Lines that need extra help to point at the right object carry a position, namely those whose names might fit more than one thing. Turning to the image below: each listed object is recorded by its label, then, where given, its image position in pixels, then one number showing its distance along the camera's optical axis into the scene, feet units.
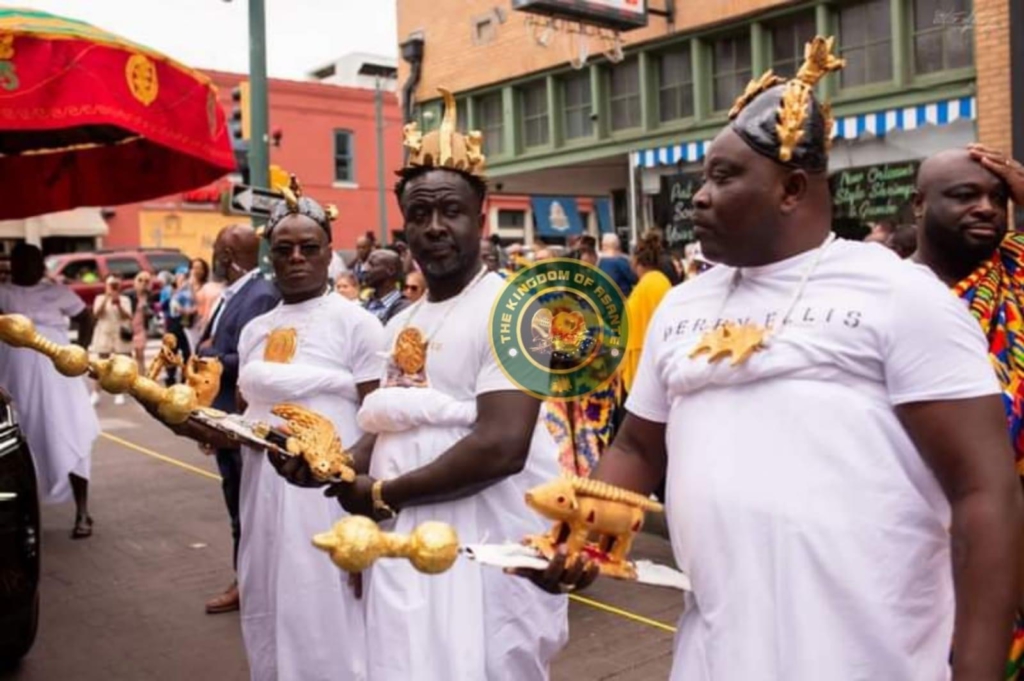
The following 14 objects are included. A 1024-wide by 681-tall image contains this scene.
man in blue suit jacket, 16.76
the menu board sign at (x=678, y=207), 38.42
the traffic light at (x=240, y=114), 38.93
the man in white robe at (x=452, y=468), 8.55
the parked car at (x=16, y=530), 13.34
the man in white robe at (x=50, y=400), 22.76
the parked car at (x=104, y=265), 76.38
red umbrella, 14.46
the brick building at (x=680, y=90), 34.71
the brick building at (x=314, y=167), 104.01
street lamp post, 99.12
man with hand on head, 9.02
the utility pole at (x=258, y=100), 29.91
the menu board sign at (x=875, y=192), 34.45
